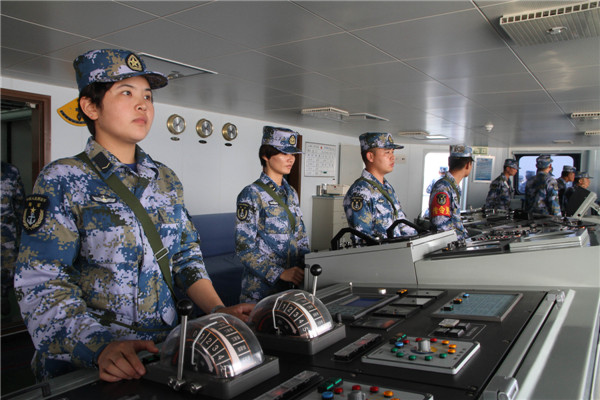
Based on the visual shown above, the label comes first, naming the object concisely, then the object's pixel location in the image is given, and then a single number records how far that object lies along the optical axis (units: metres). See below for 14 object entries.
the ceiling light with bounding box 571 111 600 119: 5.89
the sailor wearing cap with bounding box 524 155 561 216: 6.93
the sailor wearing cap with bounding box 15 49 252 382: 1.02
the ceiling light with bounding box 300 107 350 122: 5.82
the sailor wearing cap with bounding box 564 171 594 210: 9.38
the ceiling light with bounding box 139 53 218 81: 3.51
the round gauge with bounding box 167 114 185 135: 5.69
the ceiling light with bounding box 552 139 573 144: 9.45
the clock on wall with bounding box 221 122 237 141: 6.48
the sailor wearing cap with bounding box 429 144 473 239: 3.45
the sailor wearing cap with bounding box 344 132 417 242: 2.80
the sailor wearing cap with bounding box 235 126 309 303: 2.32
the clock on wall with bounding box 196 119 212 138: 6.08
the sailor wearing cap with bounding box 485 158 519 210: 7.78
